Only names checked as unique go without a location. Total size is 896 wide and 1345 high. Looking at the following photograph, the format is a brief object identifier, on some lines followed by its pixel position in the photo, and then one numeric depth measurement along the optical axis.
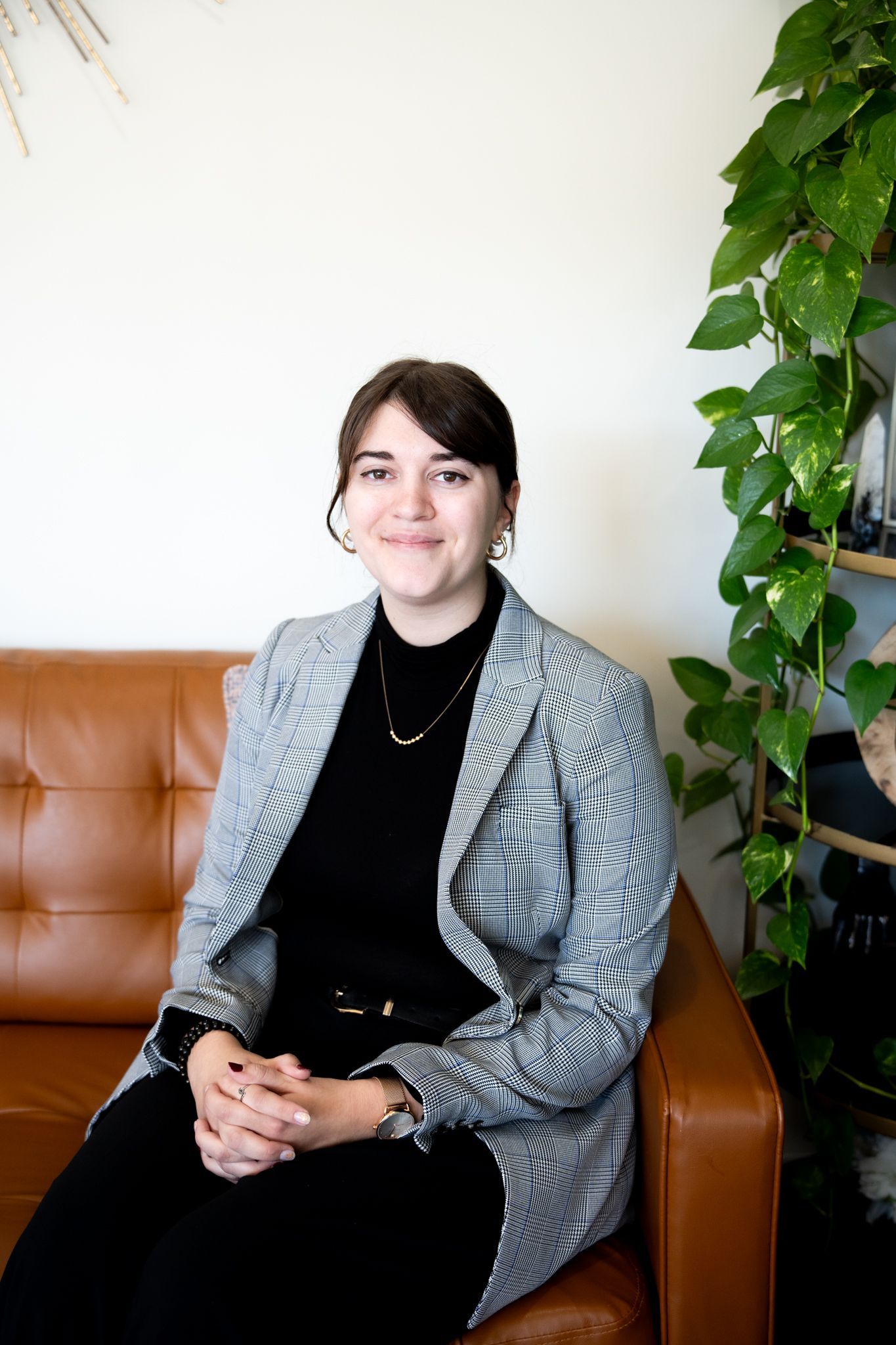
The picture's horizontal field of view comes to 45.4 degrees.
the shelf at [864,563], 1.42
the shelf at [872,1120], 1.57
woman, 1.05
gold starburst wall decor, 1.70
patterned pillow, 1.66
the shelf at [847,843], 1.48
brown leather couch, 1.42
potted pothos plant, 1.25
